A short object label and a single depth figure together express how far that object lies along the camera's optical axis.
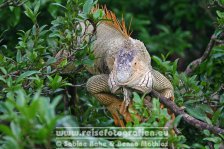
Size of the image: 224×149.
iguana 7.43
